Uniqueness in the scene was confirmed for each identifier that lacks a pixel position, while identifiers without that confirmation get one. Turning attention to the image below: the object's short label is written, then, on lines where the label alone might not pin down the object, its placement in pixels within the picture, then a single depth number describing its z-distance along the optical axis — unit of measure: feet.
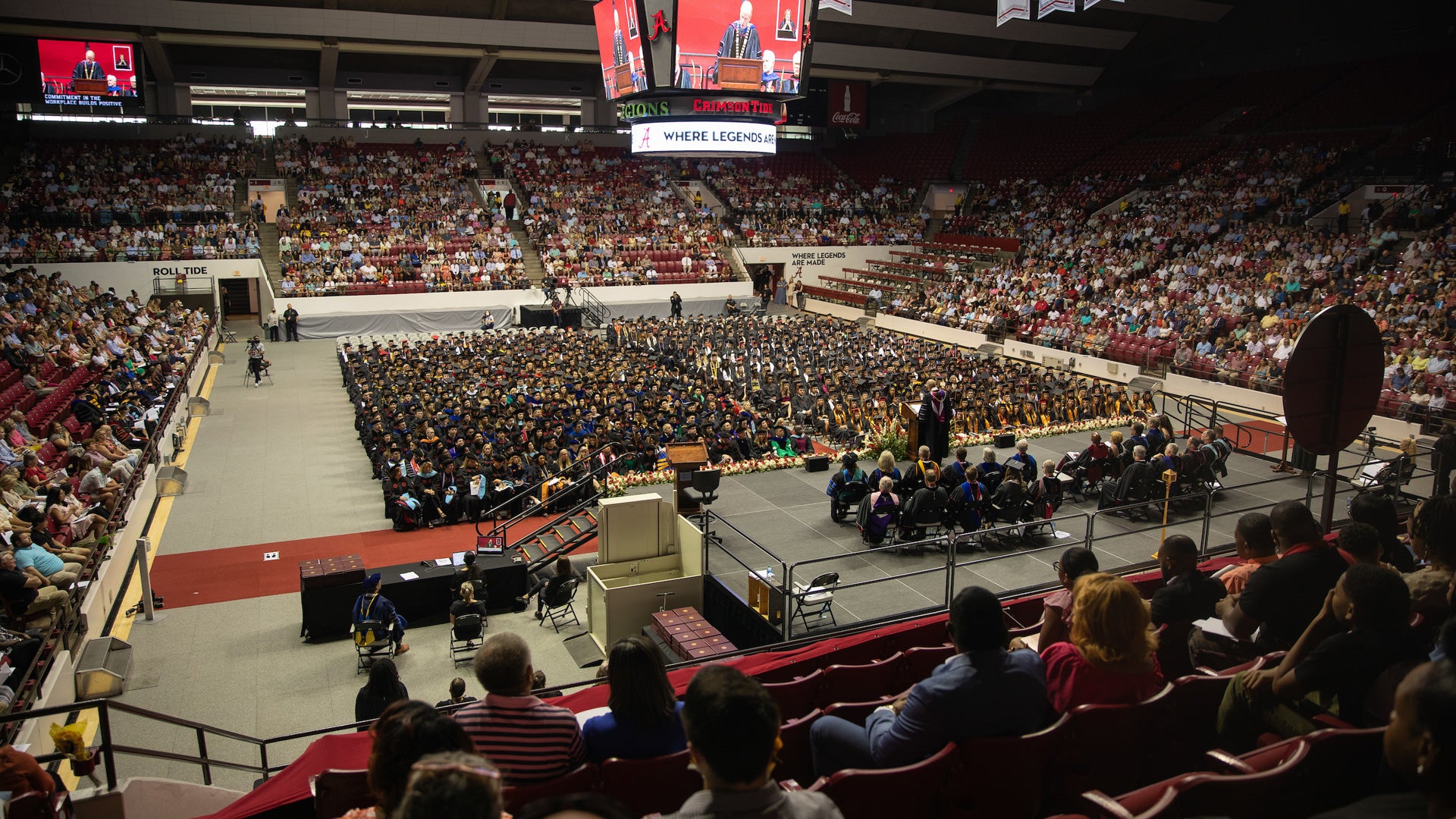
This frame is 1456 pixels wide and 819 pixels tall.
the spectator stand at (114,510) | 27.27
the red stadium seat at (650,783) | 12.81
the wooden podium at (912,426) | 50.31
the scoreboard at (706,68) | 64.64
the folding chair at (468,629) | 36.76
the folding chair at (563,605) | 40.83
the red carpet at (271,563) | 42.65
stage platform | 32.91
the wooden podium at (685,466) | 41.06
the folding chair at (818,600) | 30.96
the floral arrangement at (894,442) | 51.21
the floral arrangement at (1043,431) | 58.18
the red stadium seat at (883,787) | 12.25
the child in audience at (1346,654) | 12.21
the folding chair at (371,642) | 35.70
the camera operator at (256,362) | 82.07
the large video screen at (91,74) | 104.32
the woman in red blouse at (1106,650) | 13.34
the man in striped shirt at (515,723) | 12.11
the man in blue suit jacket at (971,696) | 12.57
